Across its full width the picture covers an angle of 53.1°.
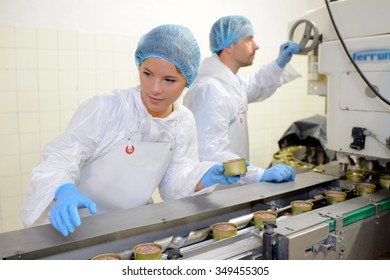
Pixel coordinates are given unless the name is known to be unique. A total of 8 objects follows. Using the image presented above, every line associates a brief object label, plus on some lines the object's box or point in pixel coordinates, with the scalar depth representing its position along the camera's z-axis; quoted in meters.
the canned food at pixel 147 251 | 0.96
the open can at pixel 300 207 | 1.29
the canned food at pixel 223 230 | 1.10
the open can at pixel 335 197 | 1.41
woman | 1.27
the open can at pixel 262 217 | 1.17
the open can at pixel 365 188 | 1.47
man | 1.92
